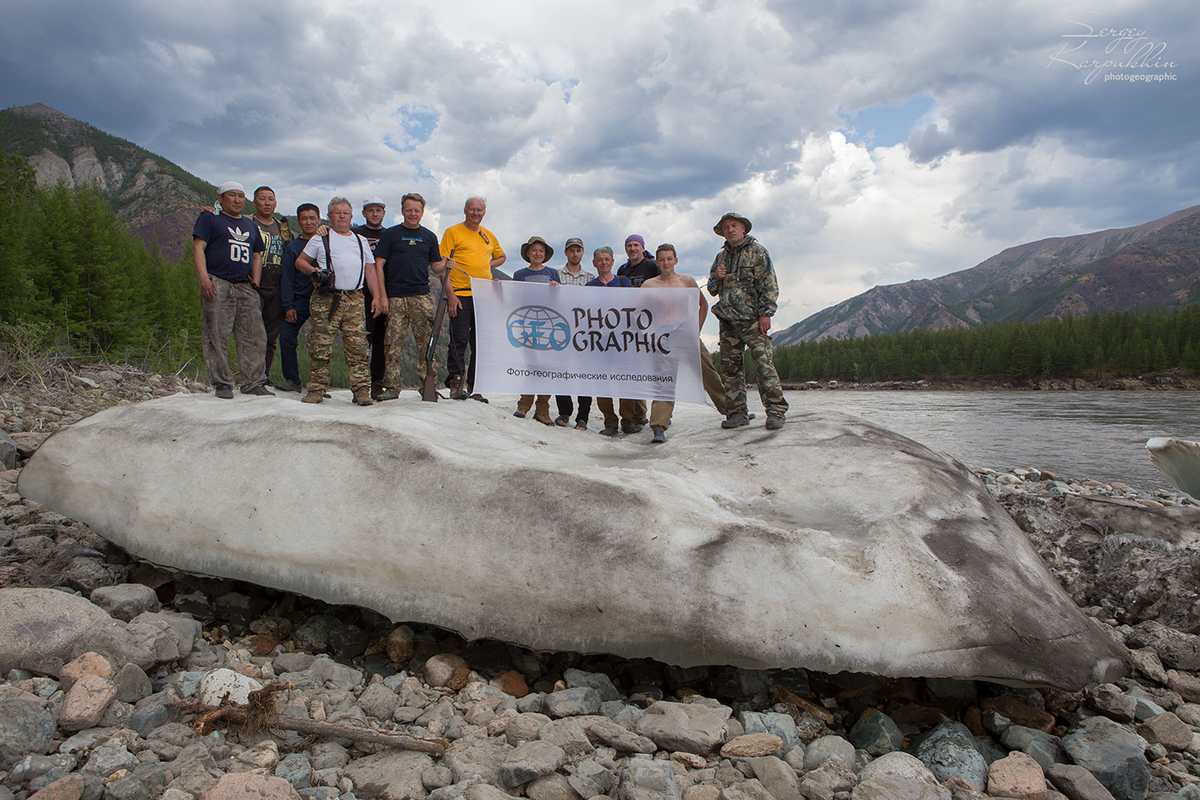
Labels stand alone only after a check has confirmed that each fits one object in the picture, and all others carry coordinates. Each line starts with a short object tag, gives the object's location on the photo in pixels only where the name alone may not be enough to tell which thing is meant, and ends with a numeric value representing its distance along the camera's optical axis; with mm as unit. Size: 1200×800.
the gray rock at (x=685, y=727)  3246
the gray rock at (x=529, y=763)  2895
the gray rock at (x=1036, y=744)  3377
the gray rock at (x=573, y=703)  3576
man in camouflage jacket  6961
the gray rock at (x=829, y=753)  3217
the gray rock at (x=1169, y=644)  4441
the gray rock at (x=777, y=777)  2951
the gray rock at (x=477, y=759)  2949
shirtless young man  7406
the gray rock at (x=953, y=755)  3178
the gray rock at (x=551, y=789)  2854
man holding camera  6188
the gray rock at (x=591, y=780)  2877
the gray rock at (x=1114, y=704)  3799
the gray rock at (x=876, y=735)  3461
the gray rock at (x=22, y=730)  2701
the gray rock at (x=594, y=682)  3859
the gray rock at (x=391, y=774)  2838
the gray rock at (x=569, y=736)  3162
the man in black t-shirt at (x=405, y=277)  6922
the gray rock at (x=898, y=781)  2861
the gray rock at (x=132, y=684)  3264
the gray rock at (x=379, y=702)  3543
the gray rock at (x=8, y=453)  7395
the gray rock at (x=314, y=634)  4332
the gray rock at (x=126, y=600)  4086
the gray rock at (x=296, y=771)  2850
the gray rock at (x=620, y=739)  3211
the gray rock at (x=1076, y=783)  3021
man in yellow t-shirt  7480
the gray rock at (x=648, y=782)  2805
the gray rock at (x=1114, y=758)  3158
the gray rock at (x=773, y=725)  3457
